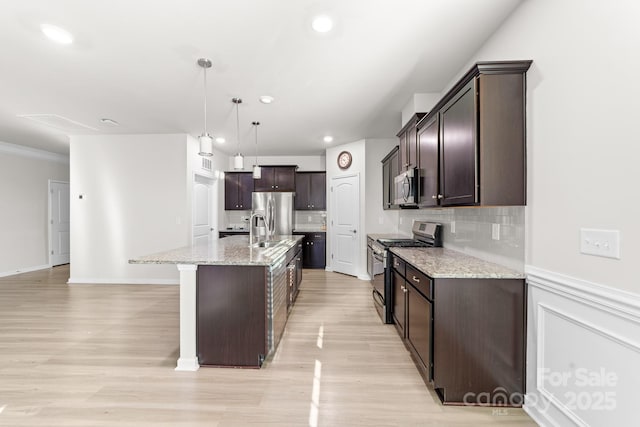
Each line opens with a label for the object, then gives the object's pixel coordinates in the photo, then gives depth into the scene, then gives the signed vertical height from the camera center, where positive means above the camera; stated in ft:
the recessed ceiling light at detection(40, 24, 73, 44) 6.86 +4.45
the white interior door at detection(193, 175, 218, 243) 17.63 +0.11
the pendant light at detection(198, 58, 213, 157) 8.37 +2.12
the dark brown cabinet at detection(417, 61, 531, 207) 5.82 +1.65
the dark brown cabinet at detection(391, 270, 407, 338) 8.53 -2.94
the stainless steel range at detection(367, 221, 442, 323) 10.21 -1.73
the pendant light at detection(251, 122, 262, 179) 14.39 +2.04
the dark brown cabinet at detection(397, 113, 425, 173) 9.65 +2.49
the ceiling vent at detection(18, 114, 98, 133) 13.14 +4.38
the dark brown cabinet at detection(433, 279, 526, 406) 5.87 -2.70
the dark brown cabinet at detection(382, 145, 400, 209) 13.11 +1.85
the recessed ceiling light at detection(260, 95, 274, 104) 10.94 +4.43
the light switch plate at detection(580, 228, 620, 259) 4.11 -0.46
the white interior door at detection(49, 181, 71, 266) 21.22 -0.92
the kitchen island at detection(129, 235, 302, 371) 7.50 -2.71
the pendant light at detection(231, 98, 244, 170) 11.34 +2.16
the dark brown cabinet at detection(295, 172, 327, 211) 21.27 +1.53
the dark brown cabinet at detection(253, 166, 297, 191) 20.99 +2.41
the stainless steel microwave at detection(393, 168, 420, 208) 9.35 +0.86
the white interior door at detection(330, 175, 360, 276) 18.04 -0.80
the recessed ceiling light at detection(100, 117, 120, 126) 13.80 +4.43
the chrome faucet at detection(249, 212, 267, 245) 9.99 -0.30
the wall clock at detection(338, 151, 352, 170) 18.60 +3.47
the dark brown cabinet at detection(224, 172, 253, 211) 21.76 +1.65
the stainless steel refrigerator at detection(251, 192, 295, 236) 20.36 +0.22
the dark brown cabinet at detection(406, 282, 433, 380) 6.32 -2.89
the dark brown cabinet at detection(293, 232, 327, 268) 20.47 -2.82
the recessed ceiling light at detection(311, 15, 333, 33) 6.52 +4.47
